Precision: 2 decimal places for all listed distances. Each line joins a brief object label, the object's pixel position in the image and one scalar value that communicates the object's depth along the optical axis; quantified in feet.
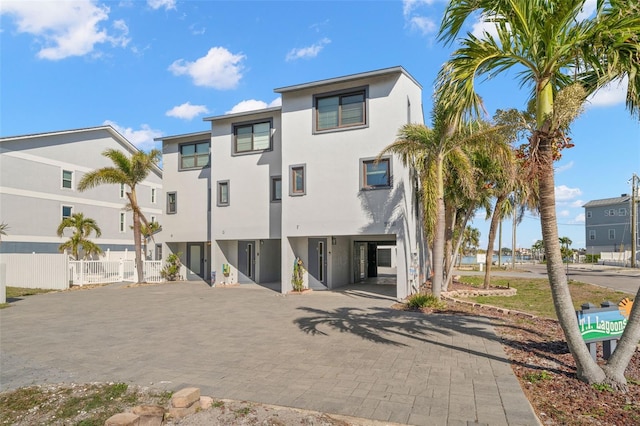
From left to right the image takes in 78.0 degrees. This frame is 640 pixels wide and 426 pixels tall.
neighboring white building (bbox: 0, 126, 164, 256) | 77.97
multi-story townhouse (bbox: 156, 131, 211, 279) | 72.64
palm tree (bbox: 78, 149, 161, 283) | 68.33
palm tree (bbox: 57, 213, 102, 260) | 74.59
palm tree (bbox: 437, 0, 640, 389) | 18.10
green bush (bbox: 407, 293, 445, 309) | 39.78
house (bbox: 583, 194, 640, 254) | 189.98
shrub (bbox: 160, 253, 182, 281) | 75.36
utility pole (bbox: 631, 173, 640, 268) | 122.54
